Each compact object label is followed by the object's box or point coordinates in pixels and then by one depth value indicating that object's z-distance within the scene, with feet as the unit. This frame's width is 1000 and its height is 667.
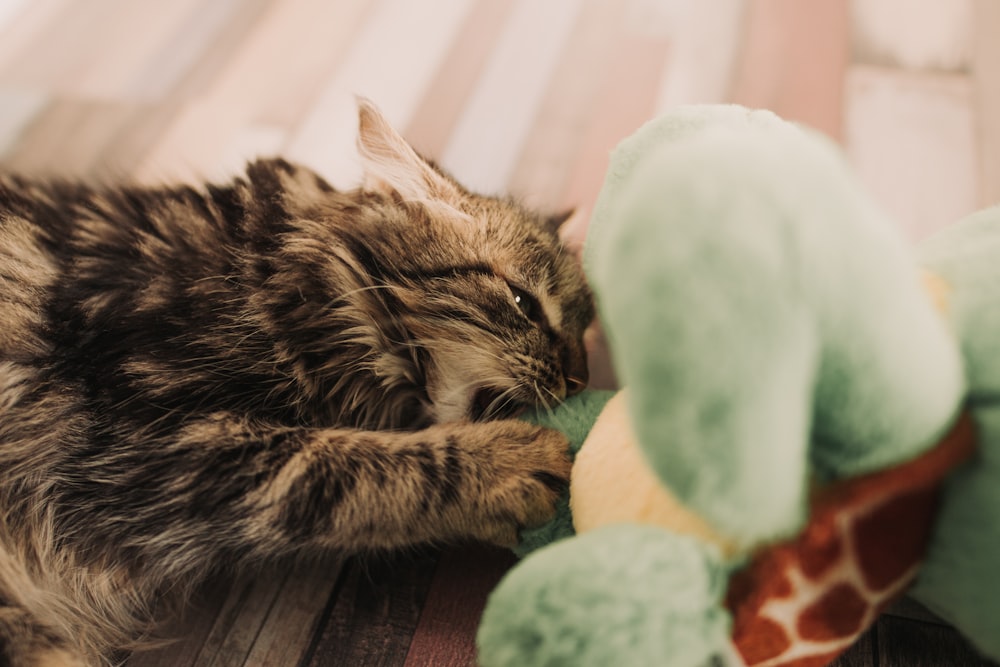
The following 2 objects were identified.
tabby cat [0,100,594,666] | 1.63
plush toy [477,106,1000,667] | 1.23
